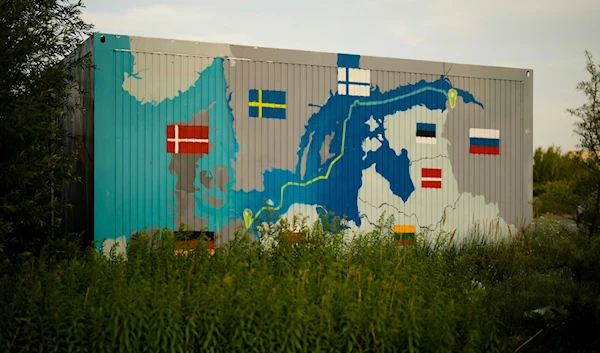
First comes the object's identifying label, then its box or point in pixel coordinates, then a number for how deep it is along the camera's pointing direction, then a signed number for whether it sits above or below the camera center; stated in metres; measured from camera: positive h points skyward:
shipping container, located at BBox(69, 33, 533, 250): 9.43 +0.45
